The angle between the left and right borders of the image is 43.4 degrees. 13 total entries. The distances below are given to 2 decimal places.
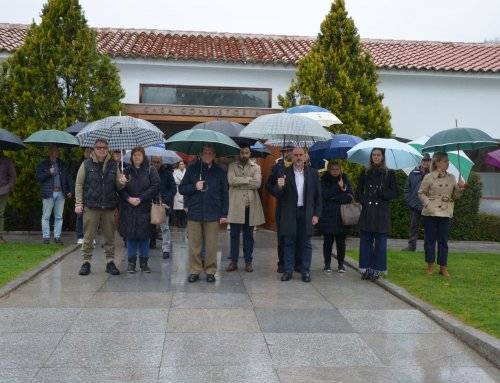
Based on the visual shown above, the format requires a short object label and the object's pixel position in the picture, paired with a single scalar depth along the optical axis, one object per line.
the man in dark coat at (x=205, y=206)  8.65
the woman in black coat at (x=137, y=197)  8.95
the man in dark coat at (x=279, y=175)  8.90
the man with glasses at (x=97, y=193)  8.90
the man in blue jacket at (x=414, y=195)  12.08
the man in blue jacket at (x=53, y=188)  11.95
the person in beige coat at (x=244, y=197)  9.41
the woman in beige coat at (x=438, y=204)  9.28
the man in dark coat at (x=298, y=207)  8.84
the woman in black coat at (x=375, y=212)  8.94
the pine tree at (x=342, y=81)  14.13
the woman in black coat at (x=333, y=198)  9.48
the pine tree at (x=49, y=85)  13.16
